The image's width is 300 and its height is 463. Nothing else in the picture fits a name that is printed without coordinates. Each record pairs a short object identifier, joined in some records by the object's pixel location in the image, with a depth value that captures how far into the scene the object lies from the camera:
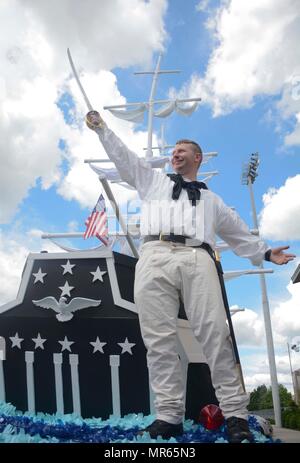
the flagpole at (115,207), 4.82
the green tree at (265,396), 31.45
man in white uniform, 2.84
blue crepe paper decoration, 2.82
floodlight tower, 15.27
